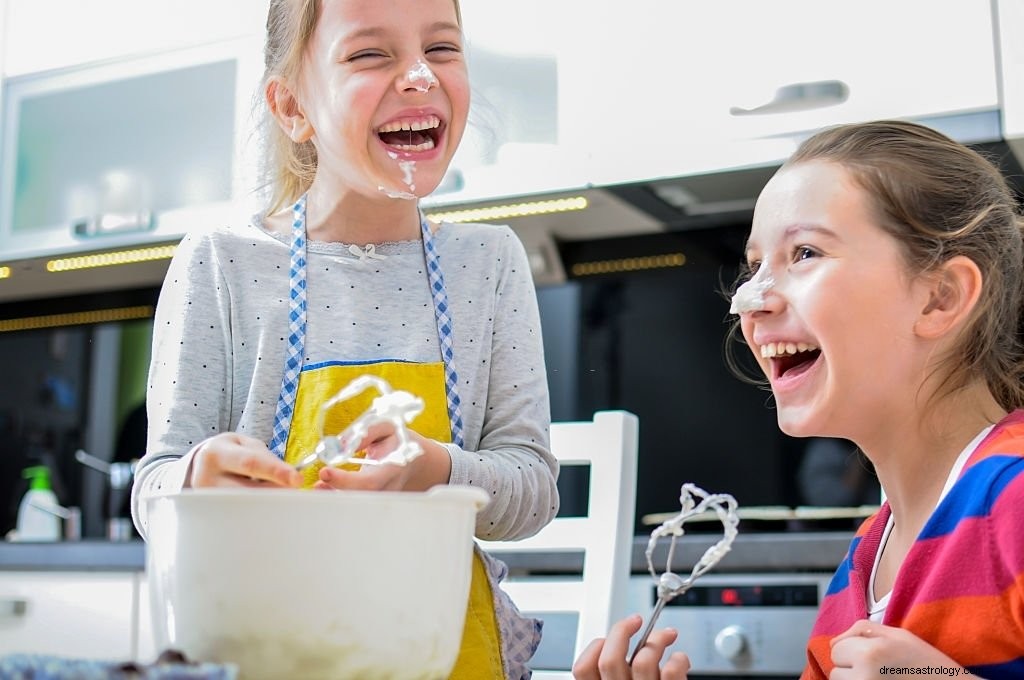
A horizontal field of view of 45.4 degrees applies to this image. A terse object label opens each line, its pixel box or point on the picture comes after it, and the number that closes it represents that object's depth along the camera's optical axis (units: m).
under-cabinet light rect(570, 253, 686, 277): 2.59
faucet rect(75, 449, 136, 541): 2.92
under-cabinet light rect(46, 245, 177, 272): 2.64
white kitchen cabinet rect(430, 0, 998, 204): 1.96
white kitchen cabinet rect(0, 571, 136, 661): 2.35
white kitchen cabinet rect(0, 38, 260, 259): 2.52
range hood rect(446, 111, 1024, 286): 1.94
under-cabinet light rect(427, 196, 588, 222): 2.31
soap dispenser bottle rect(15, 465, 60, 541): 2.90
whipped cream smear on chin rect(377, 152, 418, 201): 1.07
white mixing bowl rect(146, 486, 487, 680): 0.55
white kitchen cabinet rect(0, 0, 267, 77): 2.52
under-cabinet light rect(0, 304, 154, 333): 3.09
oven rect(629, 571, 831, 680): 1.95
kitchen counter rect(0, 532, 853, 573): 1.95
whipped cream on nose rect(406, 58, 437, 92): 1.07
